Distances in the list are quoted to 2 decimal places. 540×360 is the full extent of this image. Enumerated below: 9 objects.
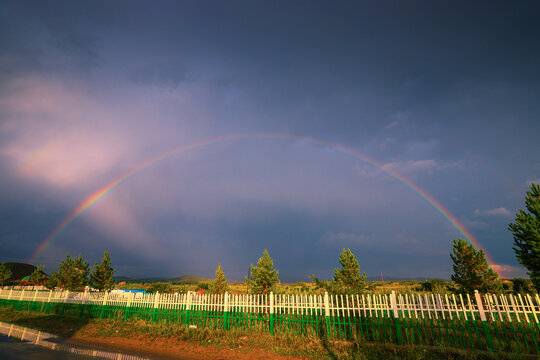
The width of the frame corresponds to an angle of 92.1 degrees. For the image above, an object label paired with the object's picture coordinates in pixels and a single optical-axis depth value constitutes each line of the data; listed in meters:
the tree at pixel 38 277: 52.44
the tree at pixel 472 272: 23.31
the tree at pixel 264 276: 23.16
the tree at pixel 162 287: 51.42
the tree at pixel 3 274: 50.44
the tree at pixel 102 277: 41.53
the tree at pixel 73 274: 41.72
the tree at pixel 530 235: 17.80
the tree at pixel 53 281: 44.41
